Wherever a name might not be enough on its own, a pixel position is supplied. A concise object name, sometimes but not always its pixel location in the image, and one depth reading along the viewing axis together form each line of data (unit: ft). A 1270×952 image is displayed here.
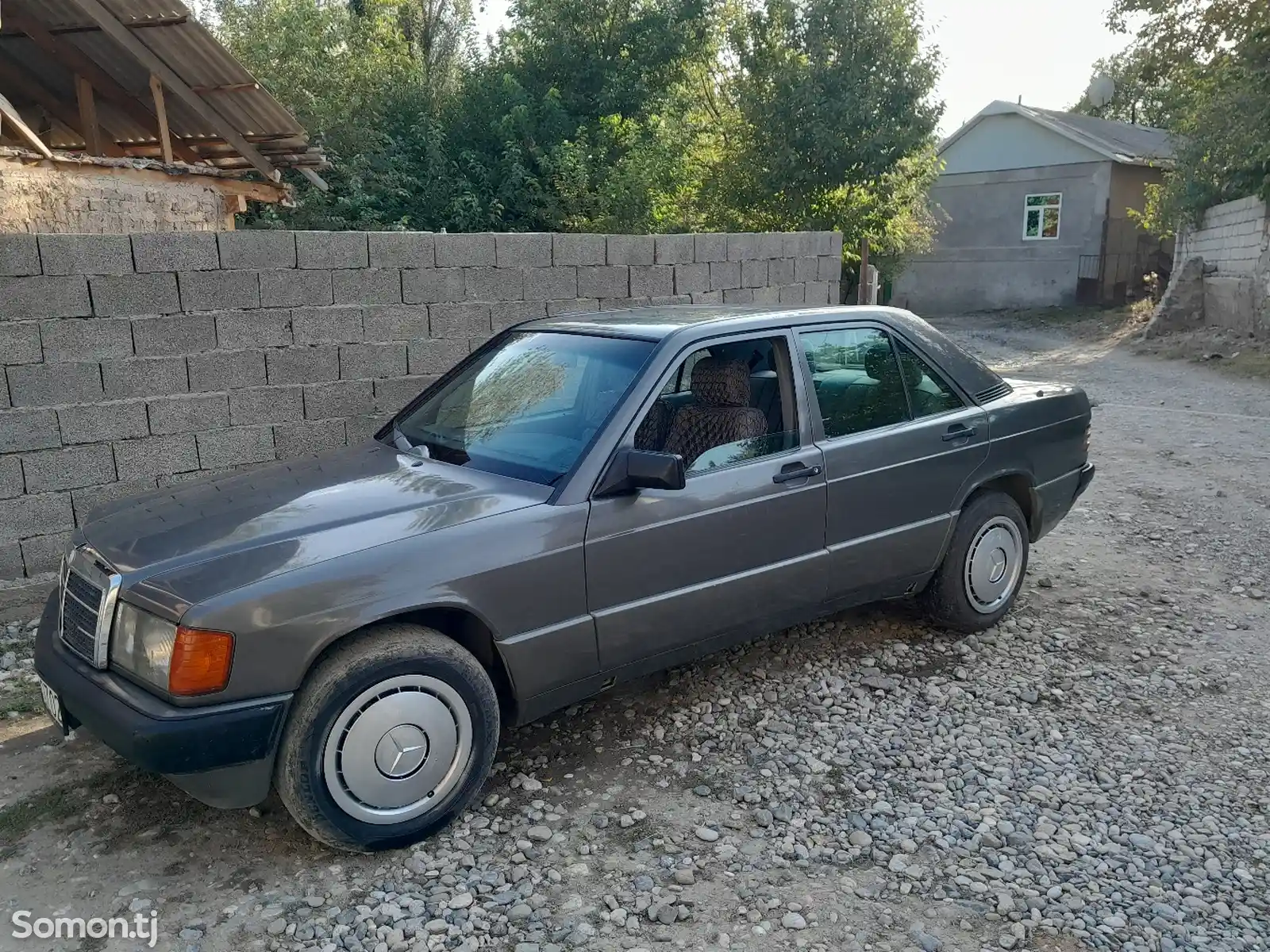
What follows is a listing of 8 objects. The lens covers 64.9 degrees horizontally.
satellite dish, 112.68
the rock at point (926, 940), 9.05
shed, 26.13
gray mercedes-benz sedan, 9.59
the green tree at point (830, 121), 60.23
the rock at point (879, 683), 14.29
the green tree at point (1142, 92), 72.79
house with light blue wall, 84.38
